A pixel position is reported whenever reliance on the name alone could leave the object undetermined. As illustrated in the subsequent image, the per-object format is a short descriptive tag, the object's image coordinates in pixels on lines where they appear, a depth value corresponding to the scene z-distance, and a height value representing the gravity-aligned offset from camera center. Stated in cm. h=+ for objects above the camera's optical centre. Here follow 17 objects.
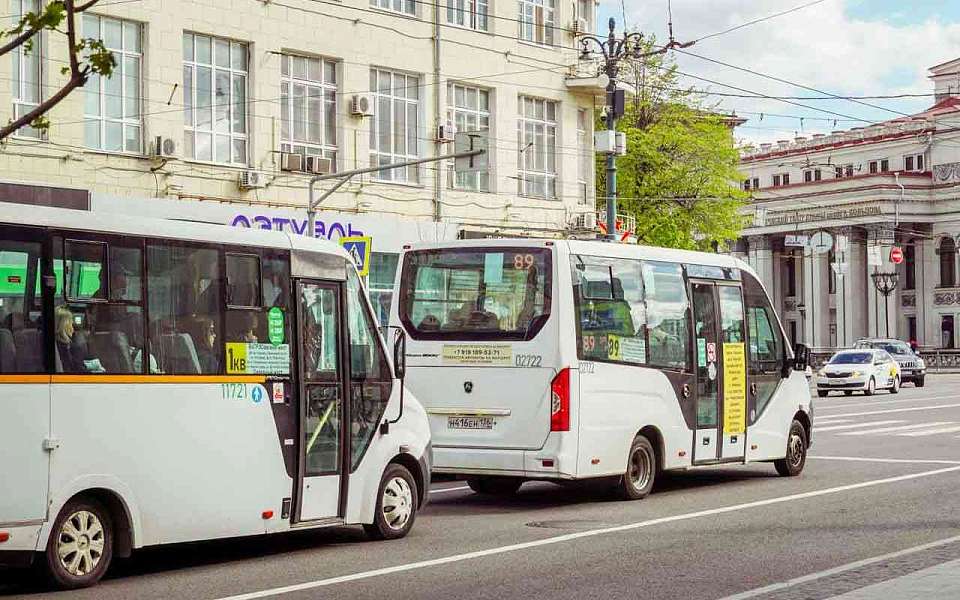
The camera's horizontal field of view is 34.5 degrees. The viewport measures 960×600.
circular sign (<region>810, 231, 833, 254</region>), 6806 +357
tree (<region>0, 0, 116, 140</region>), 912 +172
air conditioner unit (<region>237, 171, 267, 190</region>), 3306 +319
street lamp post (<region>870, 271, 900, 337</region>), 7681 +233
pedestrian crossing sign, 3017 +156
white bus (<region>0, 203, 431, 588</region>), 978 -46
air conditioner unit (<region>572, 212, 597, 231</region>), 4328 +292
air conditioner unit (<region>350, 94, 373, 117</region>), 3594 +516
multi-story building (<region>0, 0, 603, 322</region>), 3042 +483
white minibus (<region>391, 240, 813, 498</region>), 1505 -36
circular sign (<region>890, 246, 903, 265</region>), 7291 +323
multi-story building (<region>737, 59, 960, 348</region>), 9200 +676
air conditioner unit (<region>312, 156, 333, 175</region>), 3453 +365
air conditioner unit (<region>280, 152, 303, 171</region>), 3428 +370
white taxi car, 4856 -161
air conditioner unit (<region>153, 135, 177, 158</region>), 3120 +367
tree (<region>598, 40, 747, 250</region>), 5256 +512
